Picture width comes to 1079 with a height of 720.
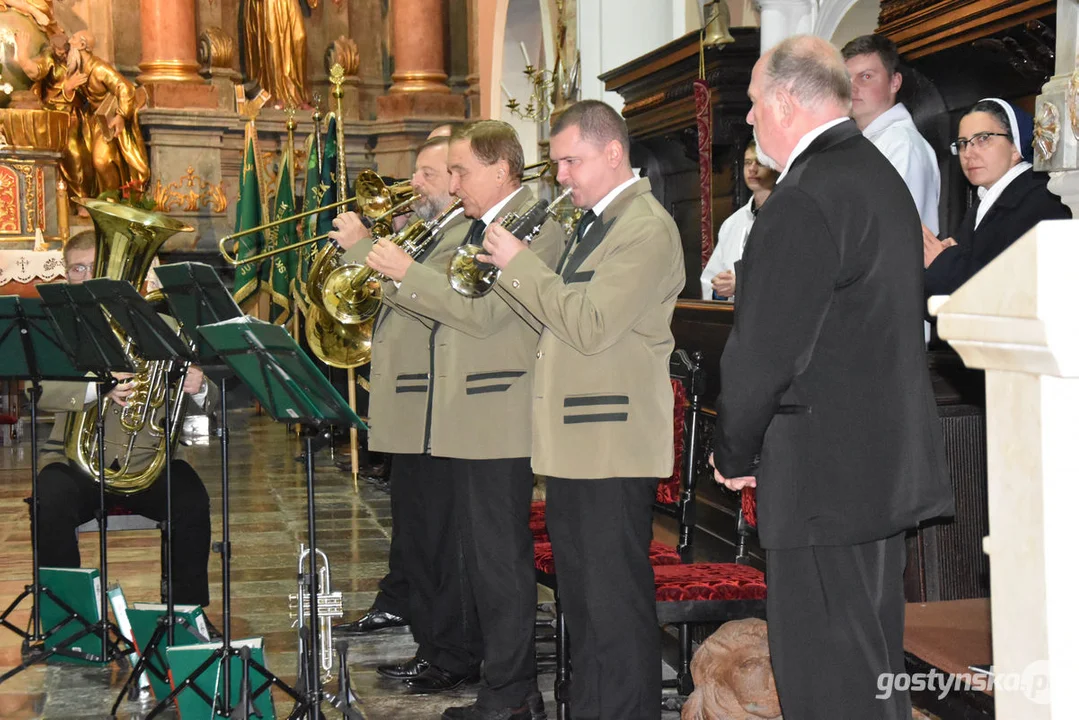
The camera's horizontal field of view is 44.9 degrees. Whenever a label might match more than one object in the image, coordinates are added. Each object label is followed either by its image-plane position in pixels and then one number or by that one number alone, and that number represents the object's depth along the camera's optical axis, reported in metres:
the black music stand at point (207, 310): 3.98
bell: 7.16
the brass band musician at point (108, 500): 5.21
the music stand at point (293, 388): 3.41
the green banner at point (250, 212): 12.01
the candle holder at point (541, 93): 11.62
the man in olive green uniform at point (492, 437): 4.03
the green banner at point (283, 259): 11.54
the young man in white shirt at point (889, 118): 4.72
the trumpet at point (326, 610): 4.24
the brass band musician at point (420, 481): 4.62
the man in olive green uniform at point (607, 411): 3.47
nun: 4.20
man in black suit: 2.74
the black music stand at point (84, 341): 4.45
